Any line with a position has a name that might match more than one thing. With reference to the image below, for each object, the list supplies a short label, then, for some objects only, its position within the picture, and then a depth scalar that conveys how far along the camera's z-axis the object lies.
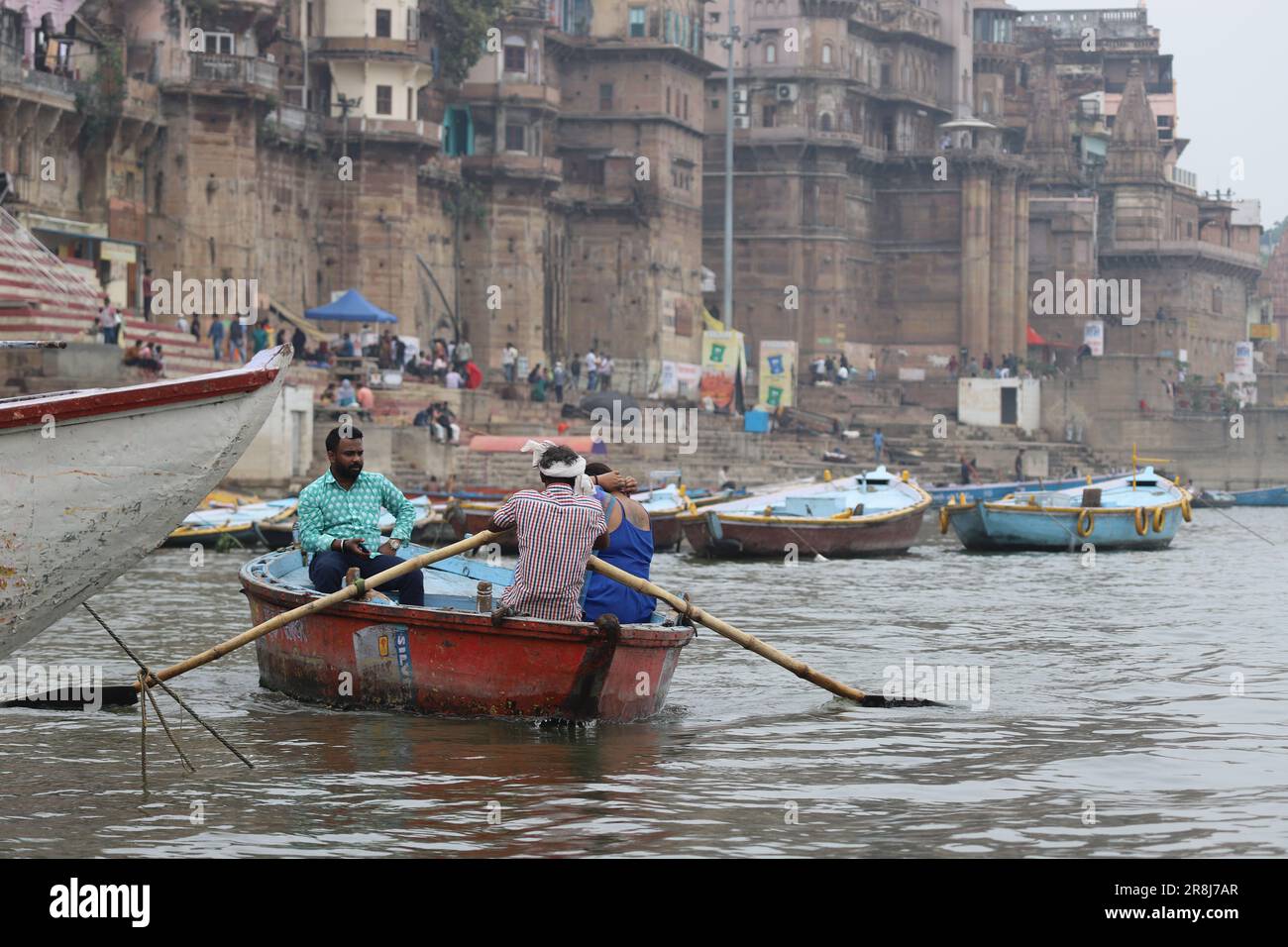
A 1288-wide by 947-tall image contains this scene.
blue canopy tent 54.12
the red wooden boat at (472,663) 16.23
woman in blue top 16.55
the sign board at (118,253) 50.97
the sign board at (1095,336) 101.62
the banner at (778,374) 73.69
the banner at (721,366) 71.69
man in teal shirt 17.23
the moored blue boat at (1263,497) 82.69
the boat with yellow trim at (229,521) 37.53
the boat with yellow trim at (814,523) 39.06
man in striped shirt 16.14
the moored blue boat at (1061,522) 42.53
